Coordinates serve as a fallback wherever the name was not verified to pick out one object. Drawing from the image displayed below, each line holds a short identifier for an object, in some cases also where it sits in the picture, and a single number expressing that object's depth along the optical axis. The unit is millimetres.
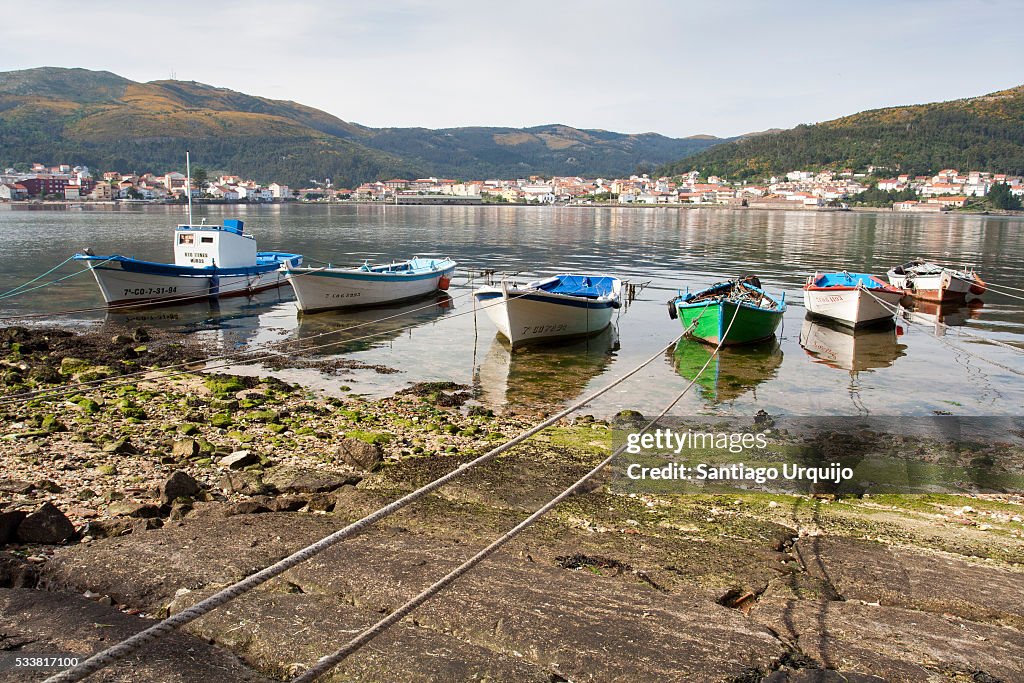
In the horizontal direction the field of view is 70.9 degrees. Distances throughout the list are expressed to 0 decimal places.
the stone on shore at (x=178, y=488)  6735
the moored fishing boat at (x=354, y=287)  20625
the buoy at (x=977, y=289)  24633
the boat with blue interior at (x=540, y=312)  16359
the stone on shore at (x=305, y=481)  7297
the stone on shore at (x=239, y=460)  8078
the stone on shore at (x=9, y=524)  5516
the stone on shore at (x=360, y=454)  8117
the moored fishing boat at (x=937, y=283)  24891
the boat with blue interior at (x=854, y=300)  19719
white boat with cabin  20703
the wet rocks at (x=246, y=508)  6368
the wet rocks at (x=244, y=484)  7262
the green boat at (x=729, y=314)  16625
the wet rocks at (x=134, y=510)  6297
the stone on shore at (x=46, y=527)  5602
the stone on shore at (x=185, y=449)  8336
